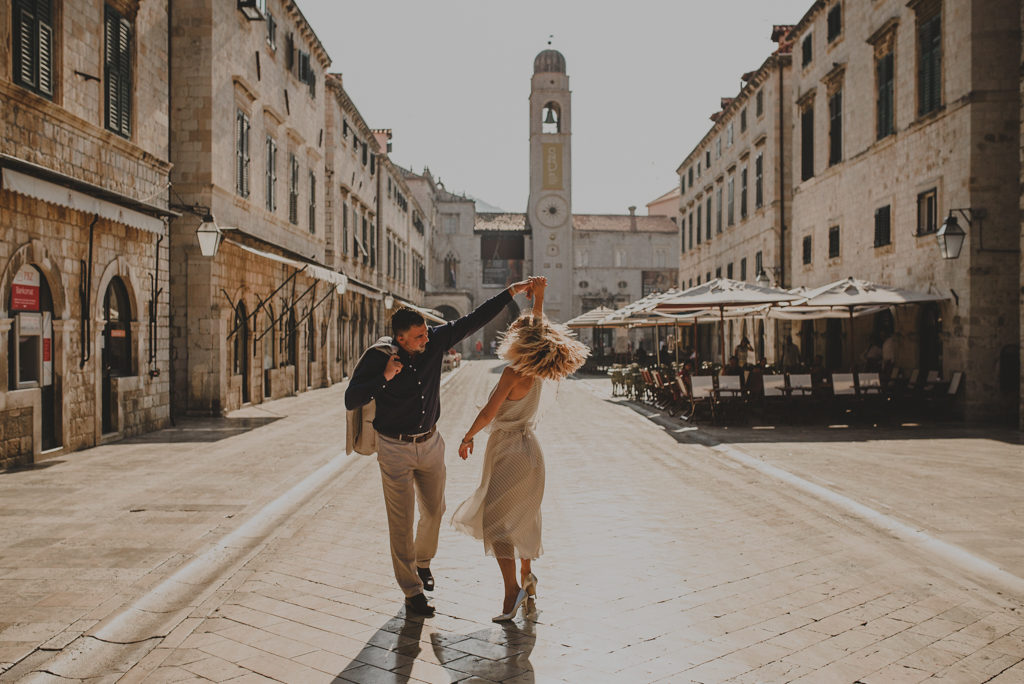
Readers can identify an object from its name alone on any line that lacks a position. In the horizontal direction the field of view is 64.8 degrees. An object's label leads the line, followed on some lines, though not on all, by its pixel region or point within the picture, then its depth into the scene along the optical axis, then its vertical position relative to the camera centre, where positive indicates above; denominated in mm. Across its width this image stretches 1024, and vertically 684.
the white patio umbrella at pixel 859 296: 15055 +753
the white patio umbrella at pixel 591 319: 28859 +579
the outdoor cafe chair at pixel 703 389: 15438 -1045
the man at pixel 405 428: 4656 -547
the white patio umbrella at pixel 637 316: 17781 +482
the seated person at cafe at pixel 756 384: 15305 -949
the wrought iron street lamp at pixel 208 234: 13633 +1694
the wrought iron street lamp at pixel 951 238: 14383 +1733
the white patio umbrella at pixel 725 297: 15078 +728
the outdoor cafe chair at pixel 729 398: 15312 -1217
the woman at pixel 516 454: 4559 -692
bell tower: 64875 +12412
